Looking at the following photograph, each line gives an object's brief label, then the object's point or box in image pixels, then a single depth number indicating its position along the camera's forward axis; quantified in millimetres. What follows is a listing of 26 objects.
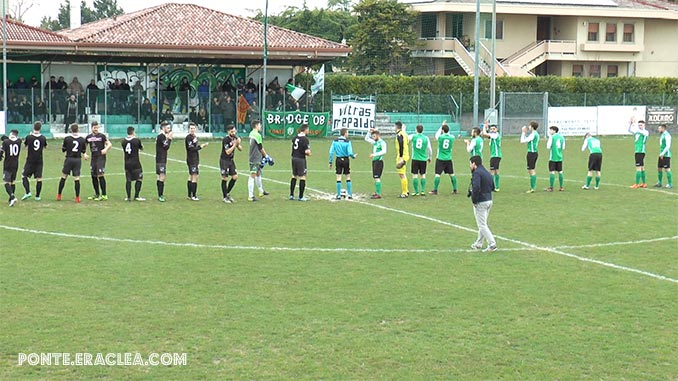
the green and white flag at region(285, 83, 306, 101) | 52425
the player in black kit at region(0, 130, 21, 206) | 24500
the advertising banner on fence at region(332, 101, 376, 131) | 51875
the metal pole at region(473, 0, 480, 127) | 46625
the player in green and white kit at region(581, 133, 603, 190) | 29188
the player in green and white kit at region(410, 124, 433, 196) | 27688
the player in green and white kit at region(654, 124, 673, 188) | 29875
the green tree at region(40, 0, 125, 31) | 107125
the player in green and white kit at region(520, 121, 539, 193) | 29036
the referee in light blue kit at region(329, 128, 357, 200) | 26547
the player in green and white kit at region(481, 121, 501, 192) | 28667
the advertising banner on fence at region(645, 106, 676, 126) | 58812
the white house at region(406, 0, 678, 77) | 71438
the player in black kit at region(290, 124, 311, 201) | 25844
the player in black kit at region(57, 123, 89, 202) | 25203
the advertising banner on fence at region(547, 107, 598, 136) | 55469
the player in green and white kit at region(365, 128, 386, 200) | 27094
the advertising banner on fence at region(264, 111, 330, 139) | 49438
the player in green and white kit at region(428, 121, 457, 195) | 27859
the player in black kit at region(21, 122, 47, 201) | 25188
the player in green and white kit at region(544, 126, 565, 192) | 28953
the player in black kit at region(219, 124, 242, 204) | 25734
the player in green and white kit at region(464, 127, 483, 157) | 26889
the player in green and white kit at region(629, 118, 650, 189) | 30594
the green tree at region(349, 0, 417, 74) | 69875
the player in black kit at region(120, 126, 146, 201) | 25516
